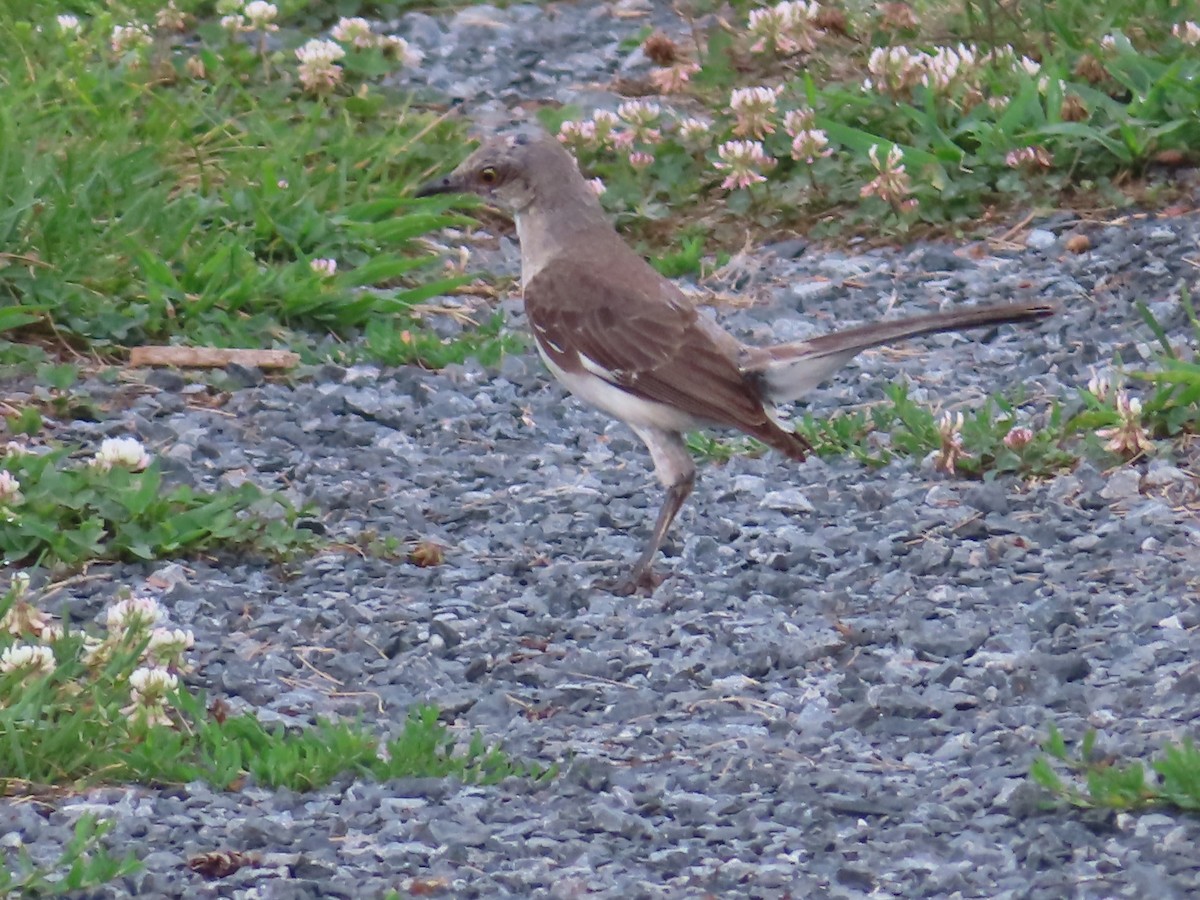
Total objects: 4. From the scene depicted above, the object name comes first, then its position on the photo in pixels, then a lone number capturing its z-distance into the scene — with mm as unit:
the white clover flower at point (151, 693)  9125
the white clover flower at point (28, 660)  9180
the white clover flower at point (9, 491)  11156
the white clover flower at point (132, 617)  9789
